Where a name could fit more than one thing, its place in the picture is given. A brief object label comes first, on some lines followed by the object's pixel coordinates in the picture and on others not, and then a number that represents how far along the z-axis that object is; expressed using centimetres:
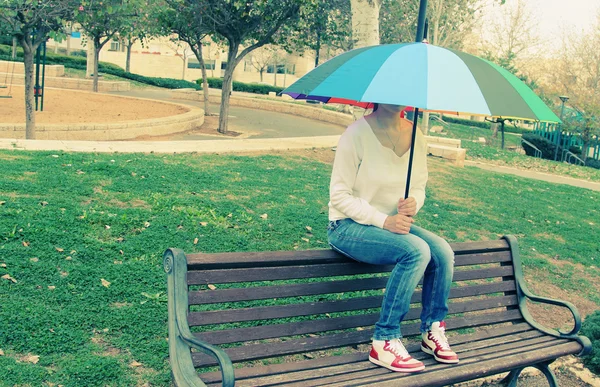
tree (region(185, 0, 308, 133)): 1452
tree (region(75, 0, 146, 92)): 1084
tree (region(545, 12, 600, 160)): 2753
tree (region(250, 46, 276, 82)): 5586
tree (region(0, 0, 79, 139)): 991
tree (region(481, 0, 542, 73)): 4103
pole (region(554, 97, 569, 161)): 2502
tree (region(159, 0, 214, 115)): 1542
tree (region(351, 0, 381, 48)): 966
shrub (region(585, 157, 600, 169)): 2578
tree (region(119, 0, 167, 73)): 1804
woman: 308
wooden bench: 280
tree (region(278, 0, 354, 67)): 1520
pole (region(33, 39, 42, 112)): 1478
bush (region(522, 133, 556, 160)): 2555
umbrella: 275
